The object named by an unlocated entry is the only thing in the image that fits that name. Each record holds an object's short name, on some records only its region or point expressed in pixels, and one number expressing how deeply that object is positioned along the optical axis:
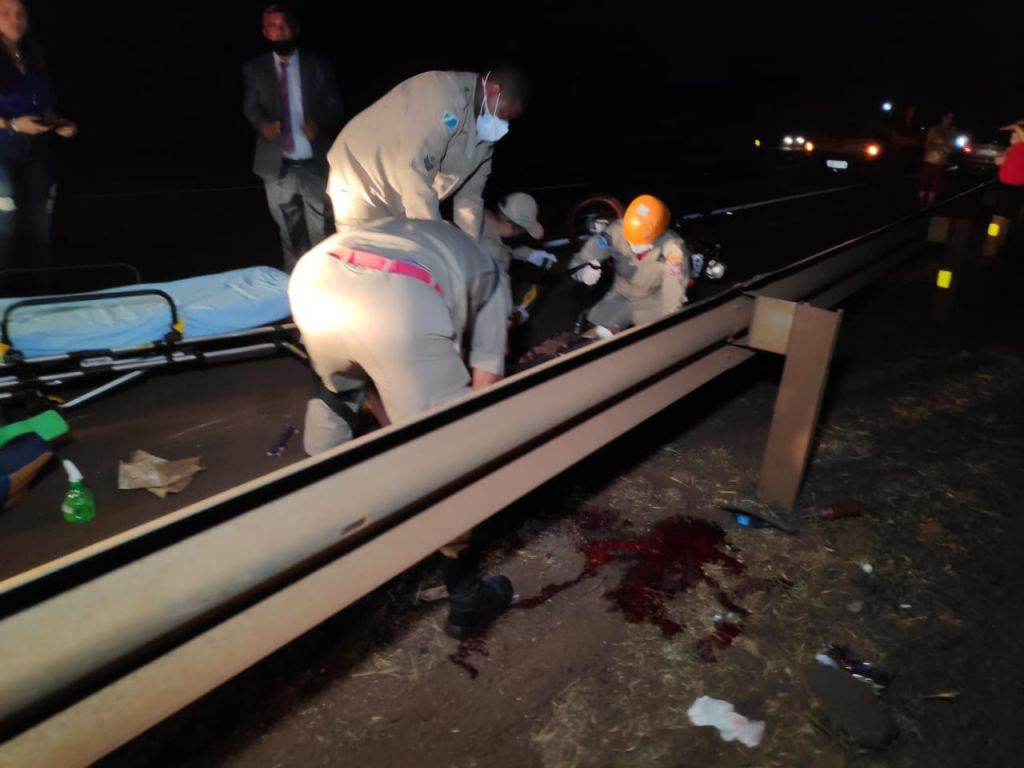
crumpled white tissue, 2.29
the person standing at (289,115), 5.57
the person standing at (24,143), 4.73
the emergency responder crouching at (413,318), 2.38
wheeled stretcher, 3.94
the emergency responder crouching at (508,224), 4.61
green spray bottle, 3.18
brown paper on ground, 3.45
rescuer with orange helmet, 5.32
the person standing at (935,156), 13.37
